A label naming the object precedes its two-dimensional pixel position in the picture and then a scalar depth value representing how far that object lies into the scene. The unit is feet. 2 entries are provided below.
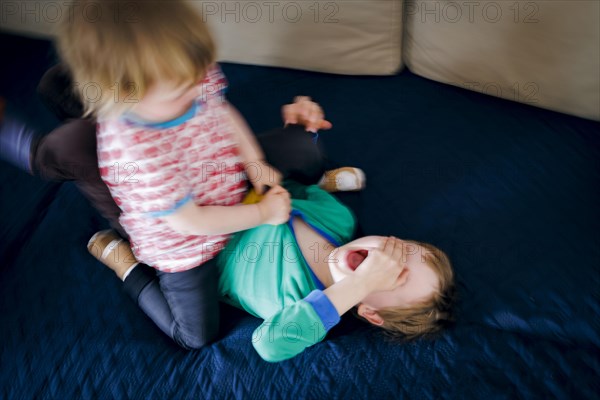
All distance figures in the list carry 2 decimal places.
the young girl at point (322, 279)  2.70
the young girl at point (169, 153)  2.01
